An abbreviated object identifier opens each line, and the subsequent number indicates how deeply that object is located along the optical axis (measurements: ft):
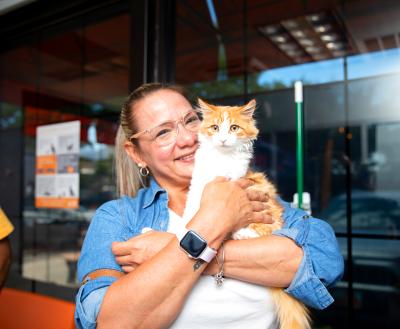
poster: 10.44
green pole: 5.91
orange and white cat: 3.55
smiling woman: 2.96
